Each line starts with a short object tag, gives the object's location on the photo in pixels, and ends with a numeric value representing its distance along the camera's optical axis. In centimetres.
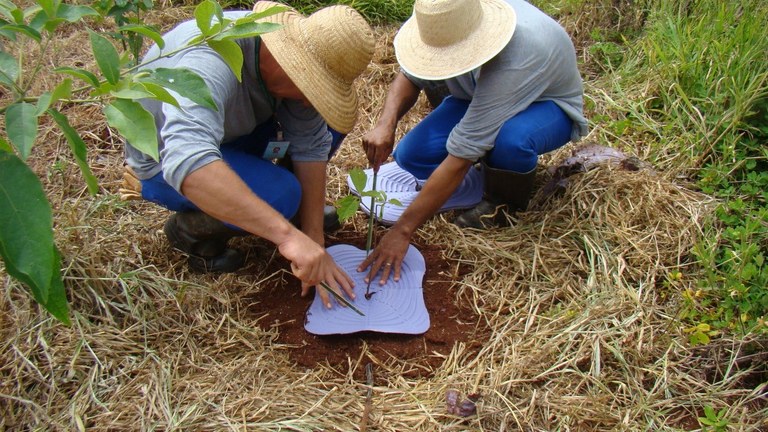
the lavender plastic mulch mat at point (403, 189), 236
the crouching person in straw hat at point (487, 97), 182
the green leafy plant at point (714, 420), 149
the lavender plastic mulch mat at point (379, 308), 183
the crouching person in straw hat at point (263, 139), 141
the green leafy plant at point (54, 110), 77
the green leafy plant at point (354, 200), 170
